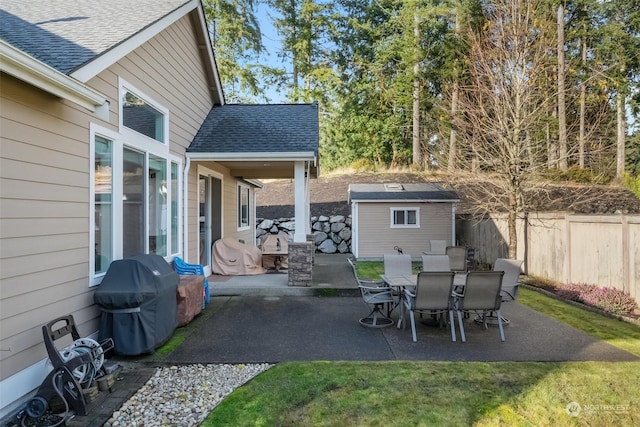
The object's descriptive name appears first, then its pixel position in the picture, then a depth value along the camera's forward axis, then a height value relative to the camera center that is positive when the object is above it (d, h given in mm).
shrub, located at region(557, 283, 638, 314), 6332 -1534
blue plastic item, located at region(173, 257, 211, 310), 6547 -969
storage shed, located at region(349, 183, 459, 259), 14039 -303
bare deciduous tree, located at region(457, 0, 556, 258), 9609 +3192
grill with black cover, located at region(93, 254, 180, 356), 4148 -1017
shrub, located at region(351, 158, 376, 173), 23125 +2993
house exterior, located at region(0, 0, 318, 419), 3250 +901
